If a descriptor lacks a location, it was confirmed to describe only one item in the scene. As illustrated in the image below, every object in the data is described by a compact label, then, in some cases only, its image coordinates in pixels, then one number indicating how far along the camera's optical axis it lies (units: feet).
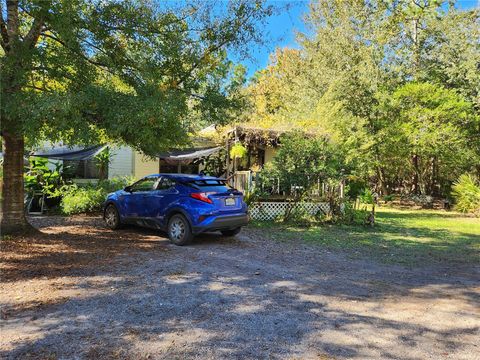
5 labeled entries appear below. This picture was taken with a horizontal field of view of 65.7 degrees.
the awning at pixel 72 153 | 45.03
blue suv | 25.93
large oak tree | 20.39
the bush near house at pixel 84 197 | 40.50
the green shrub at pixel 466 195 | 57.06
